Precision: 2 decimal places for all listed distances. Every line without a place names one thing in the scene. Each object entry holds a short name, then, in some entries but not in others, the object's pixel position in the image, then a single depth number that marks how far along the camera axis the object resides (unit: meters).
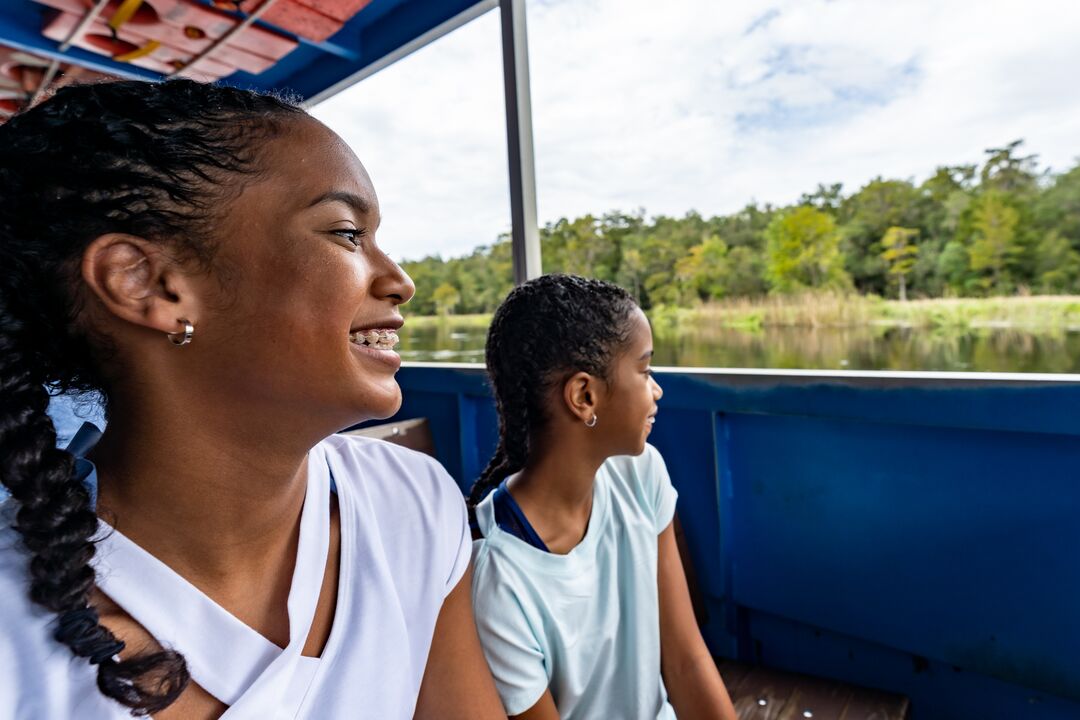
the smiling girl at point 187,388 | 0.64
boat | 1.42
